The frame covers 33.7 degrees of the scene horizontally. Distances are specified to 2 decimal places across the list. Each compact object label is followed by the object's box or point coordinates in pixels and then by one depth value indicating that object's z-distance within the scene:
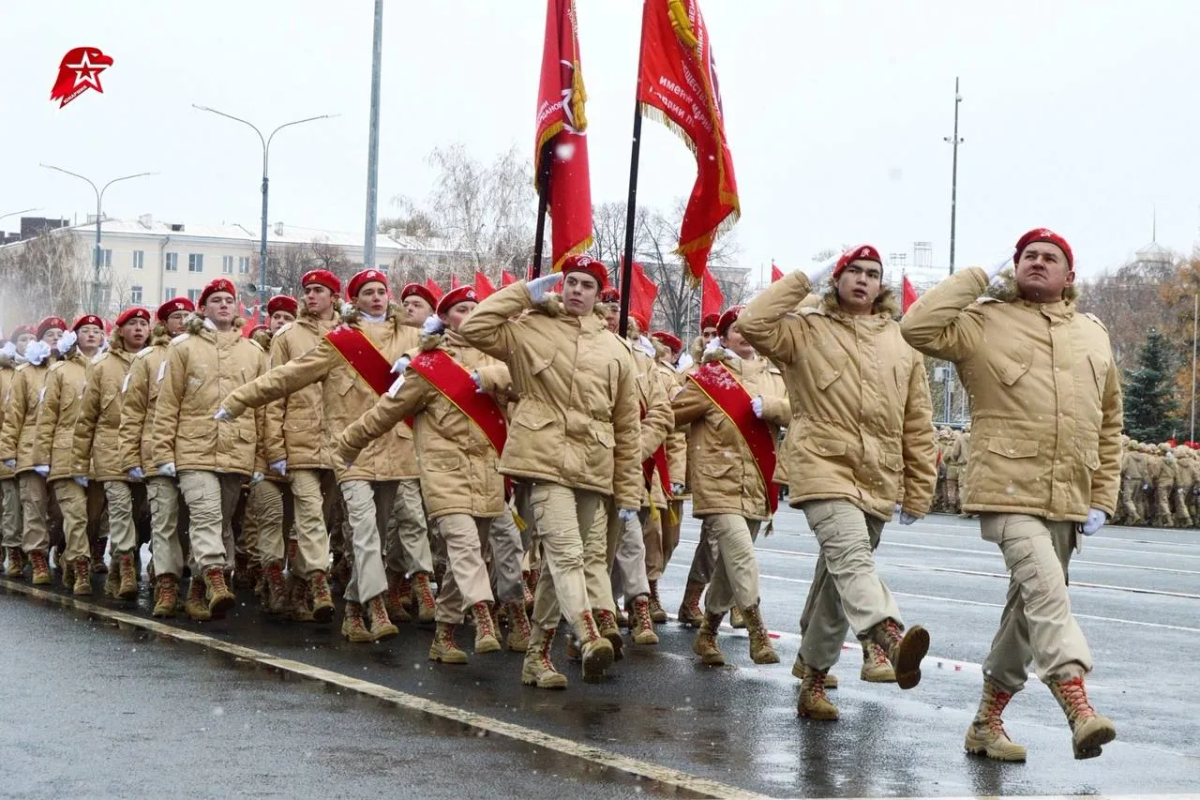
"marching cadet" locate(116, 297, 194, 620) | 12.34
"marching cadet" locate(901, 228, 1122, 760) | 7.59
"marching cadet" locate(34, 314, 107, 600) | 14.03
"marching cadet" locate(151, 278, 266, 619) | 11.93
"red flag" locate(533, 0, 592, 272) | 12.19
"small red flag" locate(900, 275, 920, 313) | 24.04
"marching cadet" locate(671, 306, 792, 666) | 10.45
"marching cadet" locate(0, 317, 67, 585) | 14.80
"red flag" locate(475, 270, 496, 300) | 15.94
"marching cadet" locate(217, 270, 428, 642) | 10.95
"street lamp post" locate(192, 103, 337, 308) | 40.92
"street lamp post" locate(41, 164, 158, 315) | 59.59
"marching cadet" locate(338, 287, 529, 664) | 10.12
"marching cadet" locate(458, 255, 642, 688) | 9.18
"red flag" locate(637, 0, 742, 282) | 12.24
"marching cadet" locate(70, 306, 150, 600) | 13.34
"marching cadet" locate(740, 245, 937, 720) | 8.19
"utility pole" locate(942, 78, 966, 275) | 50.12
